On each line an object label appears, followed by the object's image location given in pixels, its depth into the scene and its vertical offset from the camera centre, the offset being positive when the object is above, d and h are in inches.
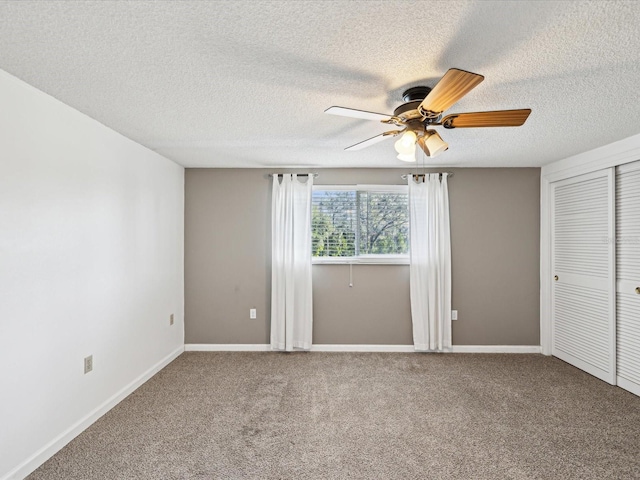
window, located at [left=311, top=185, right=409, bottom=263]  178.5 +9.3
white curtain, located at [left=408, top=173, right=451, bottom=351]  171.2 -10.5
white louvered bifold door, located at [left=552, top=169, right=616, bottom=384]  137.0 -13.2
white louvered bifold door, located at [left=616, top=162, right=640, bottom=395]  126.6 -11.9
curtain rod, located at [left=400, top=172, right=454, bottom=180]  174.2 +31.2
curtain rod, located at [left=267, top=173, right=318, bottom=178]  174.7 +31.2
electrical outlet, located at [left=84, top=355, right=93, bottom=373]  103.0 -34.5
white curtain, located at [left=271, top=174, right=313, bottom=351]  171.8 -11.9
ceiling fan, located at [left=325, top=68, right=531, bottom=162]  68.5 +26.2
